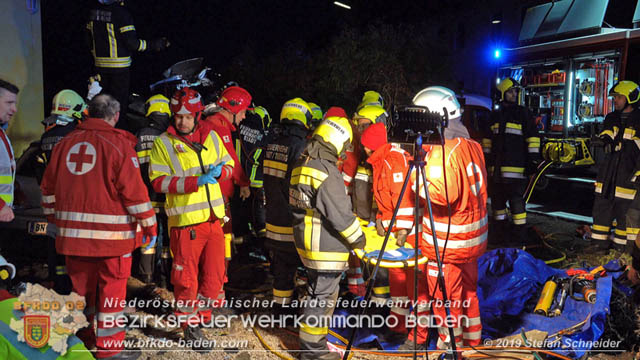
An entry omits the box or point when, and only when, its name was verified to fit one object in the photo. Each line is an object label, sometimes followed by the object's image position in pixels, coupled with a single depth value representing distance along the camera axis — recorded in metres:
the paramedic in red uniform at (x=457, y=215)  3.81
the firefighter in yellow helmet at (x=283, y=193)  4.70
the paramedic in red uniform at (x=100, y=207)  3.54
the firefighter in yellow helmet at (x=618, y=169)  6.39
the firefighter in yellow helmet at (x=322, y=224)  3.69
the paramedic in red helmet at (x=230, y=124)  4.98
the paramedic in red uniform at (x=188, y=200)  4.16
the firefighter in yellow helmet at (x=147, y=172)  5.31
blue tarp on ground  4.12
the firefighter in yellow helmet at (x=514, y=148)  6.97
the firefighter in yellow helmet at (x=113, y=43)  6.30
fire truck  8.29
